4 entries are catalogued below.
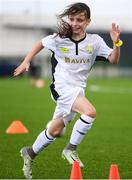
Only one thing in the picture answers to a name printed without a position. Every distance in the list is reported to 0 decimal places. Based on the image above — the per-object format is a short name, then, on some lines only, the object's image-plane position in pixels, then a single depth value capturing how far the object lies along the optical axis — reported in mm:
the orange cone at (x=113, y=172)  15380
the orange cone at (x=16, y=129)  28844
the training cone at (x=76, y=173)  15518
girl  17937
